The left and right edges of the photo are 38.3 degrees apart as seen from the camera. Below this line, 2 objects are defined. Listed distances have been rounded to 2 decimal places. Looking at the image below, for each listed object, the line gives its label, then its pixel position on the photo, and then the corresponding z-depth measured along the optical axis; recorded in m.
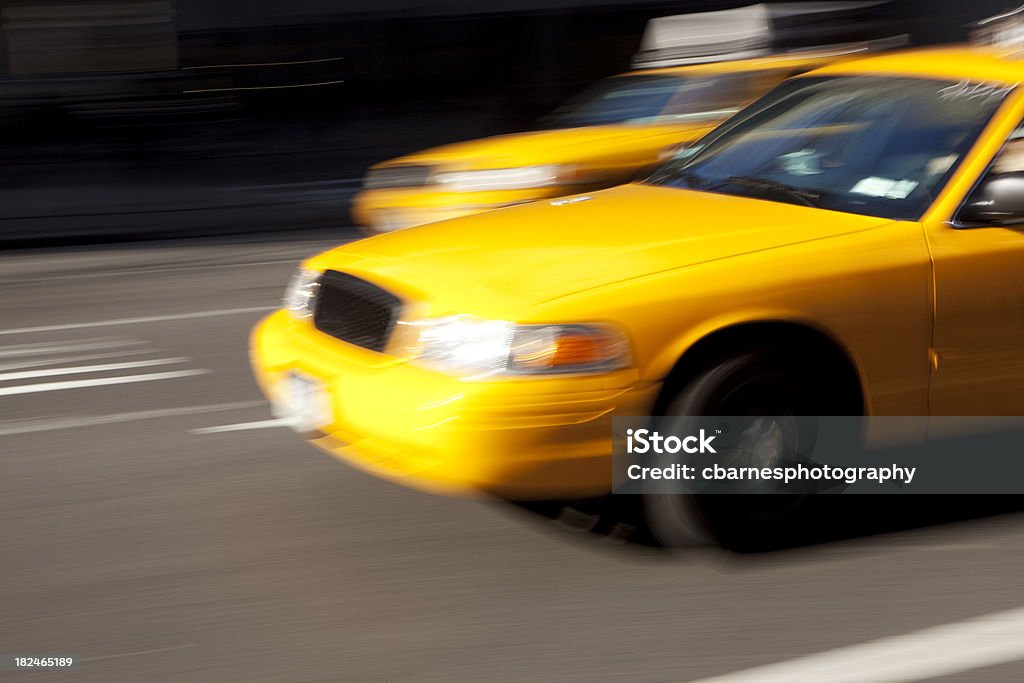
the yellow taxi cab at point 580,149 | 9.70
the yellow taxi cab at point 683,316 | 4.36
